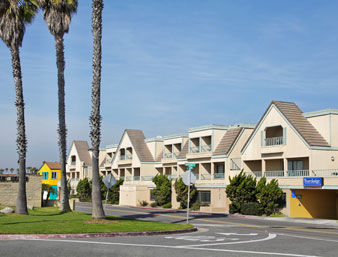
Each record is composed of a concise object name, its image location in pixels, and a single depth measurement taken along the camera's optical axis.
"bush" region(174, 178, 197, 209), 52.38
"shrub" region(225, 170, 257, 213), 43.06
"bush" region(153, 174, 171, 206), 57.69
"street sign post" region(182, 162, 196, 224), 26.59
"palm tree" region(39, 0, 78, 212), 35.12
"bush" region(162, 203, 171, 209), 56.22
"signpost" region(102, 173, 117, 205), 31.48
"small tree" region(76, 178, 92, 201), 78.44
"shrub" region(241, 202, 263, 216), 41.34
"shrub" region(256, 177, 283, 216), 41.12
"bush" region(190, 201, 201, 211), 50.03
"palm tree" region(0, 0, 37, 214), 31.28
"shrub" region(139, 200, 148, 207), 61.90
